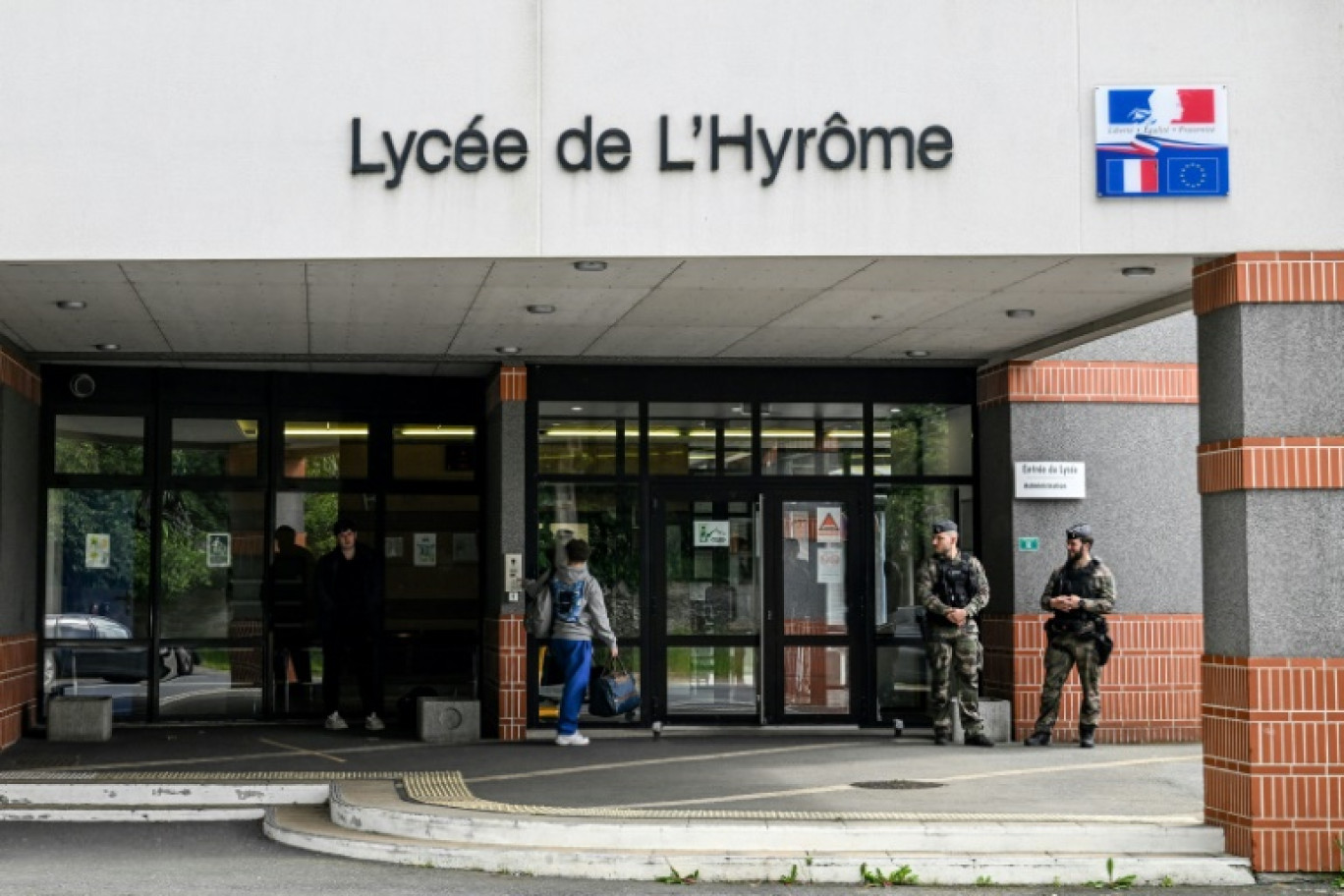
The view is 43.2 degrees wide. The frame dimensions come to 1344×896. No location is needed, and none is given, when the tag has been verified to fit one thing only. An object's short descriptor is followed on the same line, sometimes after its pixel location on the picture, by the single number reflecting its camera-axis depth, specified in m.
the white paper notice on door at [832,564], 16.05
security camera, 16.25
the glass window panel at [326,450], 16.97
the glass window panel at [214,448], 16.66
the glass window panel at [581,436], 15.87
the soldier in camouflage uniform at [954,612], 14.60
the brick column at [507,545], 15.27
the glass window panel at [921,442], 16.14
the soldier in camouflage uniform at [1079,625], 14.30
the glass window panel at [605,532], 15.88
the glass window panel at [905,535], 16.11
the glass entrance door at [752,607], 15.88
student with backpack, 14.74
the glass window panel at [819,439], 16.05
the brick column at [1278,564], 9.87
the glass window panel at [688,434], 15.96
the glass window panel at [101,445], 16.34
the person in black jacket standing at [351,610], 16.23
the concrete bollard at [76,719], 14.84
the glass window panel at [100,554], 16.31
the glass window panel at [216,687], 16.50
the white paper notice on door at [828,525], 16.08
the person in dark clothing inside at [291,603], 16.88
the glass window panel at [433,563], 17.08
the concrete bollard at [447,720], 15.02
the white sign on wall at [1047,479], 15.31
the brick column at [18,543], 14.37
